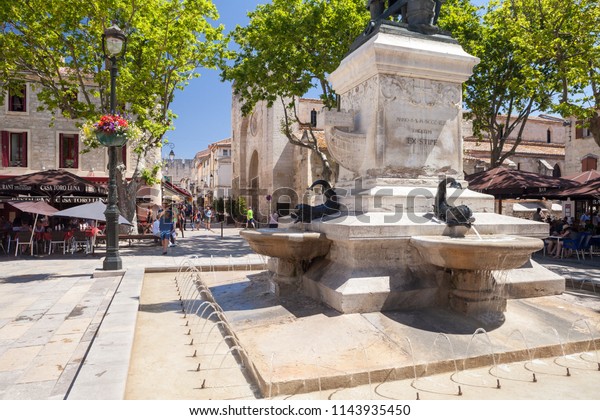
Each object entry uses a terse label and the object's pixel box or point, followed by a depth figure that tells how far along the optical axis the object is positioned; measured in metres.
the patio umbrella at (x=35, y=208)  13.59
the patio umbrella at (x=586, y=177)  14.60
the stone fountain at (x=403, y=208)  4.71
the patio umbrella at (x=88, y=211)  12.42
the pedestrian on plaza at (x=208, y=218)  29.94
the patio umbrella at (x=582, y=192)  12.71
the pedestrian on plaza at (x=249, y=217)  27.09
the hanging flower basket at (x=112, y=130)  8.73
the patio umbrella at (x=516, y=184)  13.45
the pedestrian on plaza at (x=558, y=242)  13.21
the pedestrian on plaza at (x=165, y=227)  13.93
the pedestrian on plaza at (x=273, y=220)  17.69
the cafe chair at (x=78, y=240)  14.22
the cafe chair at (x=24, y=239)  13.70
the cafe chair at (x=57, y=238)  14.08
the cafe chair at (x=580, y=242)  12.67
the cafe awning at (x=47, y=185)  13.98
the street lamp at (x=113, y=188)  8.91
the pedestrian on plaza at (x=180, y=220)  23.14
